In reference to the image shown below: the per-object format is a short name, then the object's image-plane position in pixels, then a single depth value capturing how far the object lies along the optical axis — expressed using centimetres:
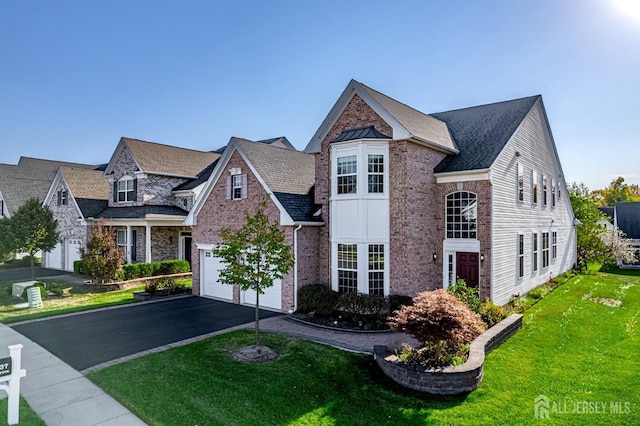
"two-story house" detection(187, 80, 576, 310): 1413
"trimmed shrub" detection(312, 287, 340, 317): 1380
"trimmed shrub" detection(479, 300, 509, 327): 1216
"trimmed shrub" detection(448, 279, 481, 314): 1226
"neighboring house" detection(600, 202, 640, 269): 3188
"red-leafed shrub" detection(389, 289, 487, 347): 858
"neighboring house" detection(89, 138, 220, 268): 2525
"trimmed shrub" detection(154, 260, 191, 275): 2414
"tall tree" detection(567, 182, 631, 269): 2833
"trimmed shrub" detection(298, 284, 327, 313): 1445
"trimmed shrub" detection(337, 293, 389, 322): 1322
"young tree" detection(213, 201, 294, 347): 1009
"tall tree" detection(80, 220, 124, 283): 2084
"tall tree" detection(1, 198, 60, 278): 2141
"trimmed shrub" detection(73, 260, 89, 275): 2564
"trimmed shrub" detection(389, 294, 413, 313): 1338
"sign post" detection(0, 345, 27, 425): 664
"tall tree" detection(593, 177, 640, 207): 7256
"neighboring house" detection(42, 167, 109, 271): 2739
